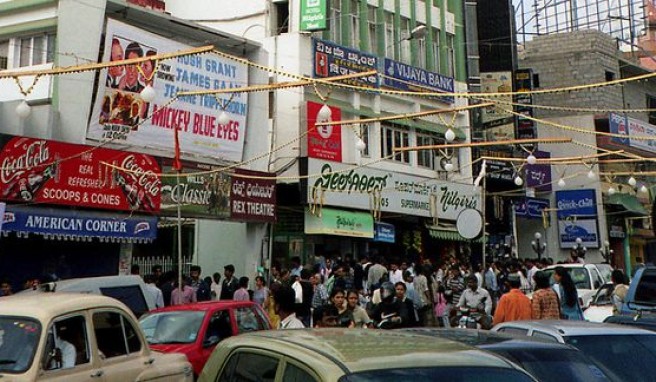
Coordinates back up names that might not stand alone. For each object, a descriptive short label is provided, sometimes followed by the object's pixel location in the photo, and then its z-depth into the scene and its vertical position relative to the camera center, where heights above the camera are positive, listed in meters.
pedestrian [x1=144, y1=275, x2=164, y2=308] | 14.84 -0.30
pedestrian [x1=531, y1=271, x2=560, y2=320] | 10.75 -0.38
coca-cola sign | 16.52 +2.49
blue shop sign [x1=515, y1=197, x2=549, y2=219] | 37.56 +3.50
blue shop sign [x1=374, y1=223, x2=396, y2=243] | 27.67 +1.67
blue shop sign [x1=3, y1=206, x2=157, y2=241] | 16.33 +1.32
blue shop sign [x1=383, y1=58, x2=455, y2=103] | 29.27 +8.11
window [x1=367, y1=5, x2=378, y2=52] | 29.56 +9.89
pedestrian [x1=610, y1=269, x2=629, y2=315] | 12.73 -0.29
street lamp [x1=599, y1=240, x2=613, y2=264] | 35.62 +1.17
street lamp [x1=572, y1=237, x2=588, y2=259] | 38.01 +1.62
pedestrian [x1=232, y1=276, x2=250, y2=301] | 14.84 -0.27
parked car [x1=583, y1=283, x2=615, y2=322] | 13.45 -0.58
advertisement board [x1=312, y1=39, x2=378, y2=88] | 26.05 +7.81
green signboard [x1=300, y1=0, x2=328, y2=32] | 25.20 +8.92
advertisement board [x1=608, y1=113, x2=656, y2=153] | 41.81 +8.47
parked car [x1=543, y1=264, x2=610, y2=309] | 19.66 -0.05
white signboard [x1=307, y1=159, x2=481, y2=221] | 25.25 +3.26
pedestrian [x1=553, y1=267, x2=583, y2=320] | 11.53 -0.37
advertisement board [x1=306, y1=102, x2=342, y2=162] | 25.08 +4.78
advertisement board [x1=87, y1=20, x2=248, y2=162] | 19.34 +4.92
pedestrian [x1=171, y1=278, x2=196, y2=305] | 15.35 -0.34
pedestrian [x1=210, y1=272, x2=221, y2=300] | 18.67 -0.26
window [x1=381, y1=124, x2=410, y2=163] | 29.30 +5.43
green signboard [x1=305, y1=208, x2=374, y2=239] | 25.02 +1.89
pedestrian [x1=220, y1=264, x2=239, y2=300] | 16.34 -0.17
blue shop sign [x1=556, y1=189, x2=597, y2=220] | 40.03 +3.85
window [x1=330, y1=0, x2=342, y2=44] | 27.81 +9.58
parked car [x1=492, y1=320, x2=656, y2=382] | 6.54 -0.63
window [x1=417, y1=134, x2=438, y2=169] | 31.28 +5.27
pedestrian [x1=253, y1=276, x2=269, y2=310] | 15.38 -0.29
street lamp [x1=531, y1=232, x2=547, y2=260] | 33.20 +1.44
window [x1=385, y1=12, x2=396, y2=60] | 30.27 +9.79
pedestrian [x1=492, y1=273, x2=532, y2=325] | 10.78 -0.47
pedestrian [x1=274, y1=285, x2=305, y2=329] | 8.01 -0.32
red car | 9.62 -0.64
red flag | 16.08 +2.78
